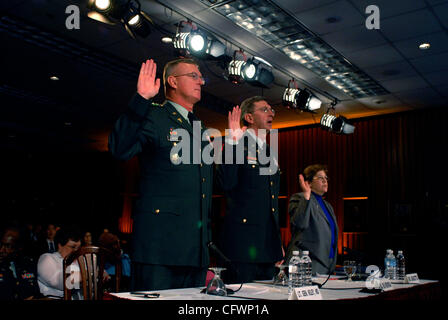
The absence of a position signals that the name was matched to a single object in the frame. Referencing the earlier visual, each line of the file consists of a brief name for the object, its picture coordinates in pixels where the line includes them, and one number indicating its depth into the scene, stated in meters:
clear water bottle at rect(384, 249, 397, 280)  2.51
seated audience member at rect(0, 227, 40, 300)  2.91
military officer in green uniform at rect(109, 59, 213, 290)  1.66
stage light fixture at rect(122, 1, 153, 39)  3.78
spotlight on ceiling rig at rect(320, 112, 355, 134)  6.87
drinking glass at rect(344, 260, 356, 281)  2.28
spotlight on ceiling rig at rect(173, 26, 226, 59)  4.23
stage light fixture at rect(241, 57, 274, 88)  4.91
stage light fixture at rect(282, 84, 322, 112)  5.85
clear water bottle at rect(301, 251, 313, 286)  1.83
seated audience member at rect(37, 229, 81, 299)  3.24
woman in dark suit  2.96
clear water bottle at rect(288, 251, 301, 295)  1.67
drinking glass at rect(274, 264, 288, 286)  1.84
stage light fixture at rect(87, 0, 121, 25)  3.58
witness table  1.39
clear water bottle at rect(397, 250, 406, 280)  2.47
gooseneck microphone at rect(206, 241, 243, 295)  1.48
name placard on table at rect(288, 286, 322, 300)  1.37
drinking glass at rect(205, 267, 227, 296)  1.44
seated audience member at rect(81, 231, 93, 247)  6.75
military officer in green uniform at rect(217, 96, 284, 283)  2.25
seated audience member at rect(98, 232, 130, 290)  4.67
